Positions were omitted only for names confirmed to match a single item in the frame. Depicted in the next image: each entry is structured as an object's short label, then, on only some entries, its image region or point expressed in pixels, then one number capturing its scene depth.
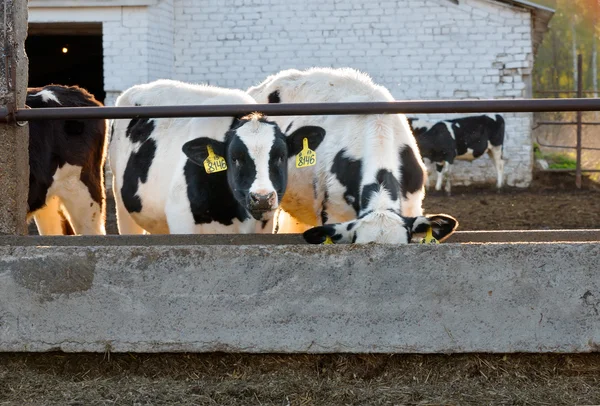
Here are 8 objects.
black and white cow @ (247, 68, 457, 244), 4.56
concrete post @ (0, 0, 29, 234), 4.31
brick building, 16.53
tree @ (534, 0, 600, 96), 40.53
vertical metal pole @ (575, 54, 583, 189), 16.86
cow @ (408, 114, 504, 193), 17.14
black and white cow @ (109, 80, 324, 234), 5.07
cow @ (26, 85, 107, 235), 6.80
